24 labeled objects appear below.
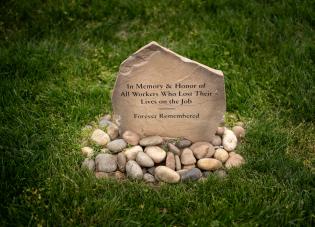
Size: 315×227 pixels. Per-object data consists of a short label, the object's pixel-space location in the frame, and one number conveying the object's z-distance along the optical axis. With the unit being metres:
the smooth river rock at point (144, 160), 3.21
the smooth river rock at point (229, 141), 3.43
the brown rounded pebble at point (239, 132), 3.58
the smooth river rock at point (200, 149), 3.32
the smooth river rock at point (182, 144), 3.45
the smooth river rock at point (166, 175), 3.12
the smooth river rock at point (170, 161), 3.23
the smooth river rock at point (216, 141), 3.48
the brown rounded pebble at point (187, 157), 3.26
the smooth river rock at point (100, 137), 3.45
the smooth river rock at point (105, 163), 3.22
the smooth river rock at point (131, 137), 3.43
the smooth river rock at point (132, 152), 3.27
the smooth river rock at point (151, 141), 3.38
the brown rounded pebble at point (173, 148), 3.36
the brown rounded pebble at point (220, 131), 3.55
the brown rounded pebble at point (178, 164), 3.25
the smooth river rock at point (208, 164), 3.22
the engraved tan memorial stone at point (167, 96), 3.14
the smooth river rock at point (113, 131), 3.53
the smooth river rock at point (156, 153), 3.24
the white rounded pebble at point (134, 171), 3.14
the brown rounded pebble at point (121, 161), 3.23
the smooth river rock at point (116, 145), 3.36
